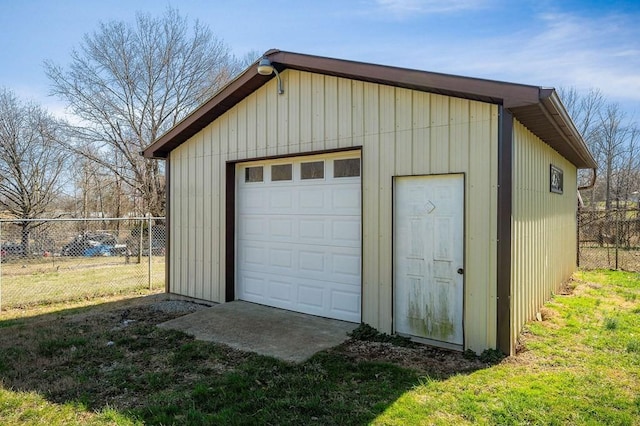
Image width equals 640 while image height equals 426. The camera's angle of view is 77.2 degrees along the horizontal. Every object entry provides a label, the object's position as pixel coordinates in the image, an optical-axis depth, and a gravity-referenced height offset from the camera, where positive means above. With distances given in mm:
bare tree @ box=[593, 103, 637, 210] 25141 +4261
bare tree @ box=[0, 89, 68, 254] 17000 +2553
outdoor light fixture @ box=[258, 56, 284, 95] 5848 +2142
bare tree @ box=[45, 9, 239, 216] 17703 +5727
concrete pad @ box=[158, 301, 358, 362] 4750 -1581
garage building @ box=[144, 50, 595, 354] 4406 +231
